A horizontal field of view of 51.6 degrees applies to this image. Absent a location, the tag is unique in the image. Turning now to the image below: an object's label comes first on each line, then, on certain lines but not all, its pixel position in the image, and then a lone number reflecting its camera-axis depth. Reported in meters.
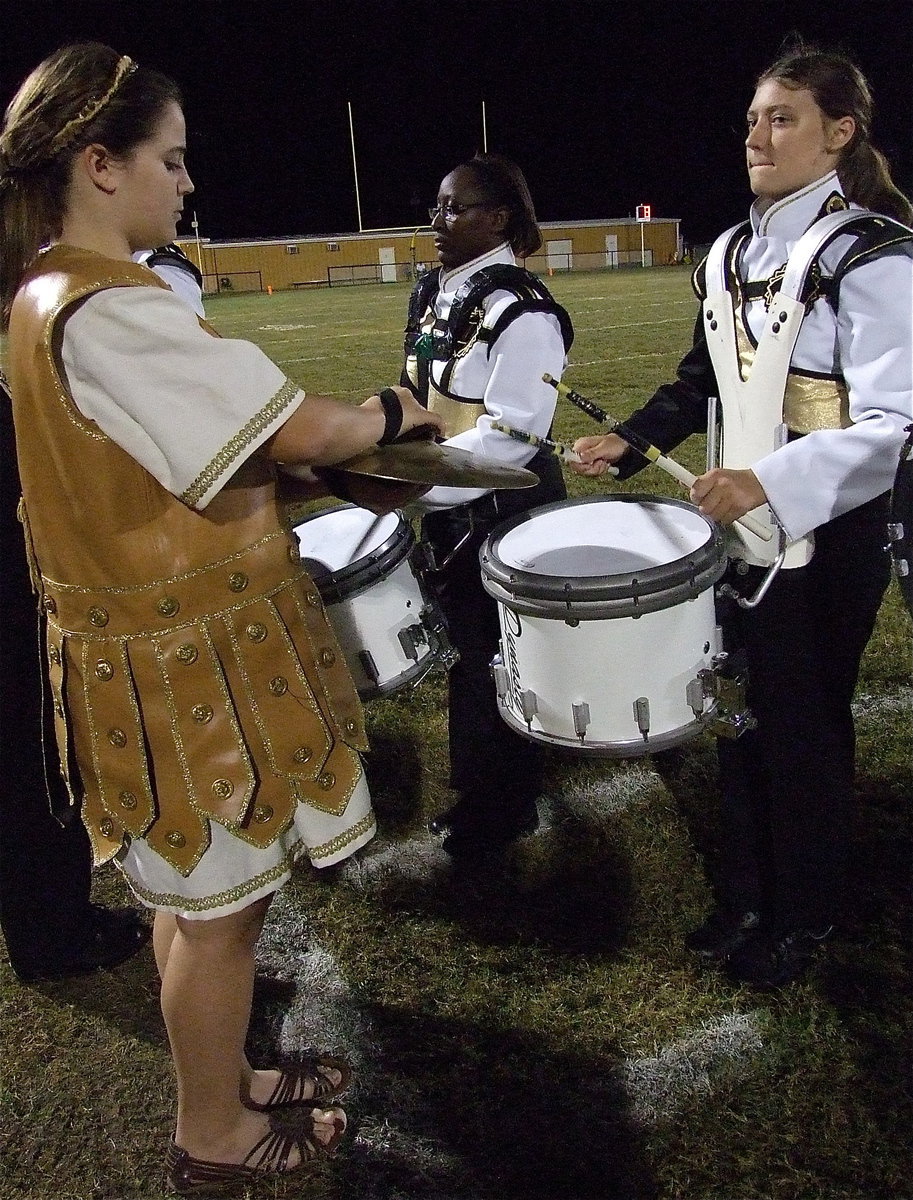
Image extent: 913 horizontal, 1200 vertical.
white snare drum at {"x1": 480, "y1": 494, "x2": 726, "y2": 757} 1.77
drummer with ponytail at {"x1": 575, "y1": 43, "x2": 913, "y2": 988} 1.75
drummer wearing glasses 2.37
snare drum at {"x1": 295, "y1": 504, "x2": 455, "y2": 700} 2.13
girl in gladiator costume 1.24
